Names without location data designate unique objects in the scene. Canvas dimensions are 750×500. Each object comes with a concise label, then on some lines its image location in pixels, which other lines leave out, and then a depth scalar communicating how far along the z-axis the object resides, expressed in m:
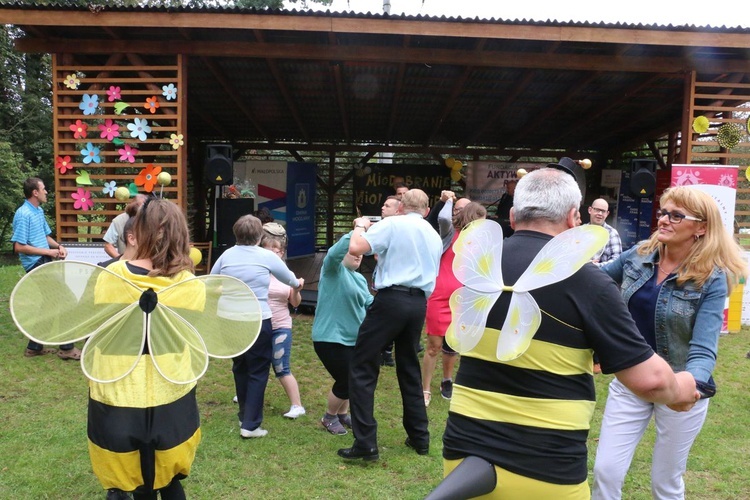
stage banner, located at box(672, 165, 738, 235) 6.86
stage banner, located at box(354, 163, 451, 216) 13.31
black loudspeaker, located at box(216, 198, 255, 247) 11.34
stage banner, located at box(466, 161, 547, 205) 13.29
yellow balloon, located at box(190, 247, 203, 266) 2.57
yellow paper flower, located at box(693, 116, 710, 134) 7.05
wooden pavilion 6.07
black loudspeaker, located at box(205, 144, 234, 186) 6.93
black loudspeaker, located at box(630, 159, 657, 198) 7.54
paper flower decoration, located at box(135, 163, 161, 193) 6.62
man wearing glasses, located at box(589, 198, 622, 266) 5.26
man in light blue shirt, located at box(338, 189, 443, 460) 3.39
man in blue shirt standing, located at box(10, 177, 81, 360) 5.39
